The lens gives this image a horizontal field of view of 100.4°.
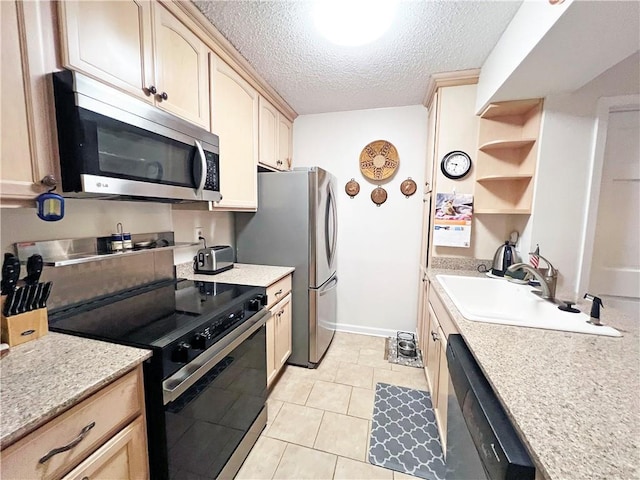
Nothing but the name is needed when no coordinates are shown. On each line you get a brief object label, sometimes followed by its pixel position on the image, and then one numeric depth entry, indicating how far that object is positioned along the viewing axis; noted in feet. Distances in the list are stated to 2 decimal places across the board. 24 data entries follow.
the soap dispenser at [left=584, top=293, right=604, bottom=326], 3.54
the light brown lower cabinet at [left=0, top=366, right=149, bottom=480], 2.00
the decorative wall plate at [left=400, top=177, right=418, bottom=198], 8.65
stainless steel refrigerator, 6.89
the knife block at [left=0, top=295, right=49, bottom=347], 2.86
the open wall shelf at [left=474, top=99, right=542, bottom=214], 5.84
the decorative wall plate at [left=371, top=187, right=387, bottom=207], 8.90
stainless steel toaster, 6.14
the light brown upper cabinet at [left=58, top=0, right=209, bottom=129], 2.98
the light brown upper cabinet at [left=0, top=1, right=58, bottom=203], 2.51
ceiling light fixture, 4.31
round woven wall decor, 8.71
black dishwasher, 1.83
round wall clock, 6.58
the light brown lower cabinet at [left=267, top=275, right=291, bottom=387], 5.99
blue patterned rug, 4.68
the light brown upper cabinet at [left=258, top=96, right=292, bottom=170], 7.27
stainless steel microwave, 2.84
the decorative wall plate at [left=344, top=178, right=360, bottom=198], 9.12
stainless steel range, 2.99
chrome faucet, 4.52
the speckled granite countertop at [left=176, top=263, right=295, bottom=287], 5.71
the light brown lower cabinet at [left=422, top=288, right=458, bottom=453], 4.52
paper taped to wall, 6.57
